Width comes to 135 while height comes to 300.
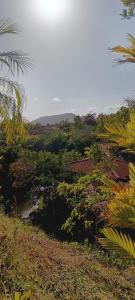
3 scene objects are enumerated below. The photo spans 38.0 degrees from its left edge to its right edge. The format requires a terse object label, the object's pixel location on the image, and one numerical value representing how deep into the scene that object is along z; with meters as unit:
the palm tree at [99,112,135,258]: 1.73
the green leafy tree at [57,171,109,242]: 6.87
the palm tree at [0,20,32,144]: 4.08
